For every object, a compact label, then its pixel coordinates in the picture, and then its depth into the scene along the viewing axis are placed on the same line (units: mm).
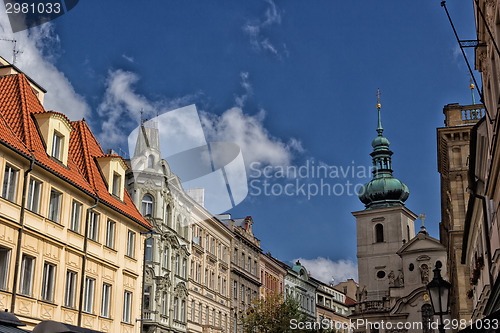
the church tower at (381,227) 81062
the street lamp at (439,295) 14906
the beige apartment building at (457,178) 35938
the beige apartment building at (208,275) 49406
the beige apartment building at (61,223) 22719
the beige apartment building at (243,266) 59412
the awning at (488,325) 13320
